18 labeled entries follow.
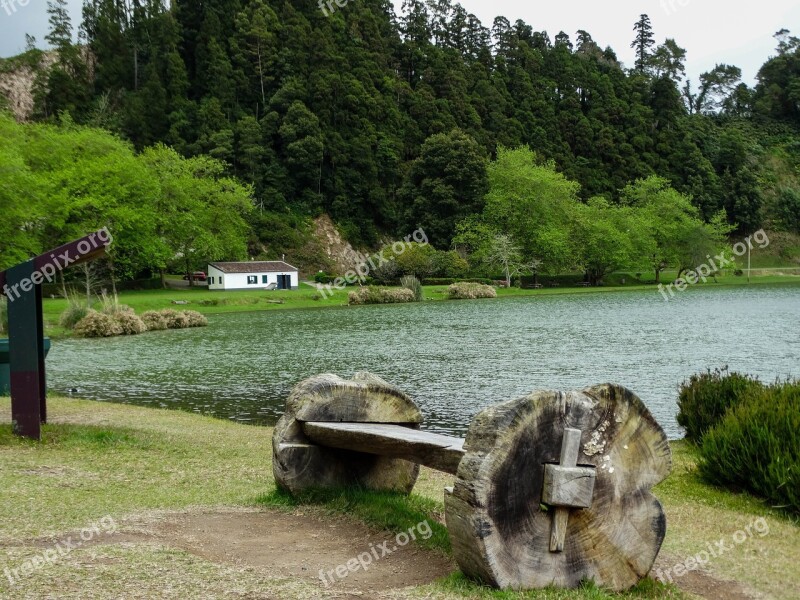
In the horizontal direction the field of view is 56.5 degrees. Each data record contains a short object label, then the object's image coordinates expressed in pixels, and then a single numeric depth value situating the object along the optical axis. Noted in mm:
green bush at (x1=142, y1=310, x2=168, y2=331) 53125
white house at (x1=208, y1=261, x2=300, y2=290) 82625
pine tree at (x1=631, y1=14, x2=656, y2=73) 192875
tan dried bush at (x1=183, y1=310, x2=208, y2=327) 54688
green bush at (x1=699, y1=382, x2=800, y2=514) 10141
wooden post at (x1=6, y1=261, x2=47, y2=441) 12500
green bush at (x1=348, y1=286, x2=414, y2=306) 73625
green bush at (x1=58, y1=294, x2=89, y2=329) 50281
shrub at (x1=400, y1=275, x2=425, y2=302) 78938
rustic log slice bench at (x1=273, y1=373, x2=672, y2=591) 5805
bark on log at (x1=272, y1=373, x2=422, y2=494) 8742
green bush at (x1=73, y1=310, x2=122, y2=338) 47969
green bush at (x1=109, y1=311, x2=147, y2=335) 50031
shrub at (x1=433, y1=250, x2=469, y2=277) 95938
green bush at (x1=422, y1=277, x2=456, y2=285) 93125
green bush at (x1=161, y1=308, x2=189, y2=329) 53969
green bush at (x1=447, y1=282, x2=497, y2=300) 82062
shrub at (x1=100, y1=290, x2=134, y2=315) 52031
